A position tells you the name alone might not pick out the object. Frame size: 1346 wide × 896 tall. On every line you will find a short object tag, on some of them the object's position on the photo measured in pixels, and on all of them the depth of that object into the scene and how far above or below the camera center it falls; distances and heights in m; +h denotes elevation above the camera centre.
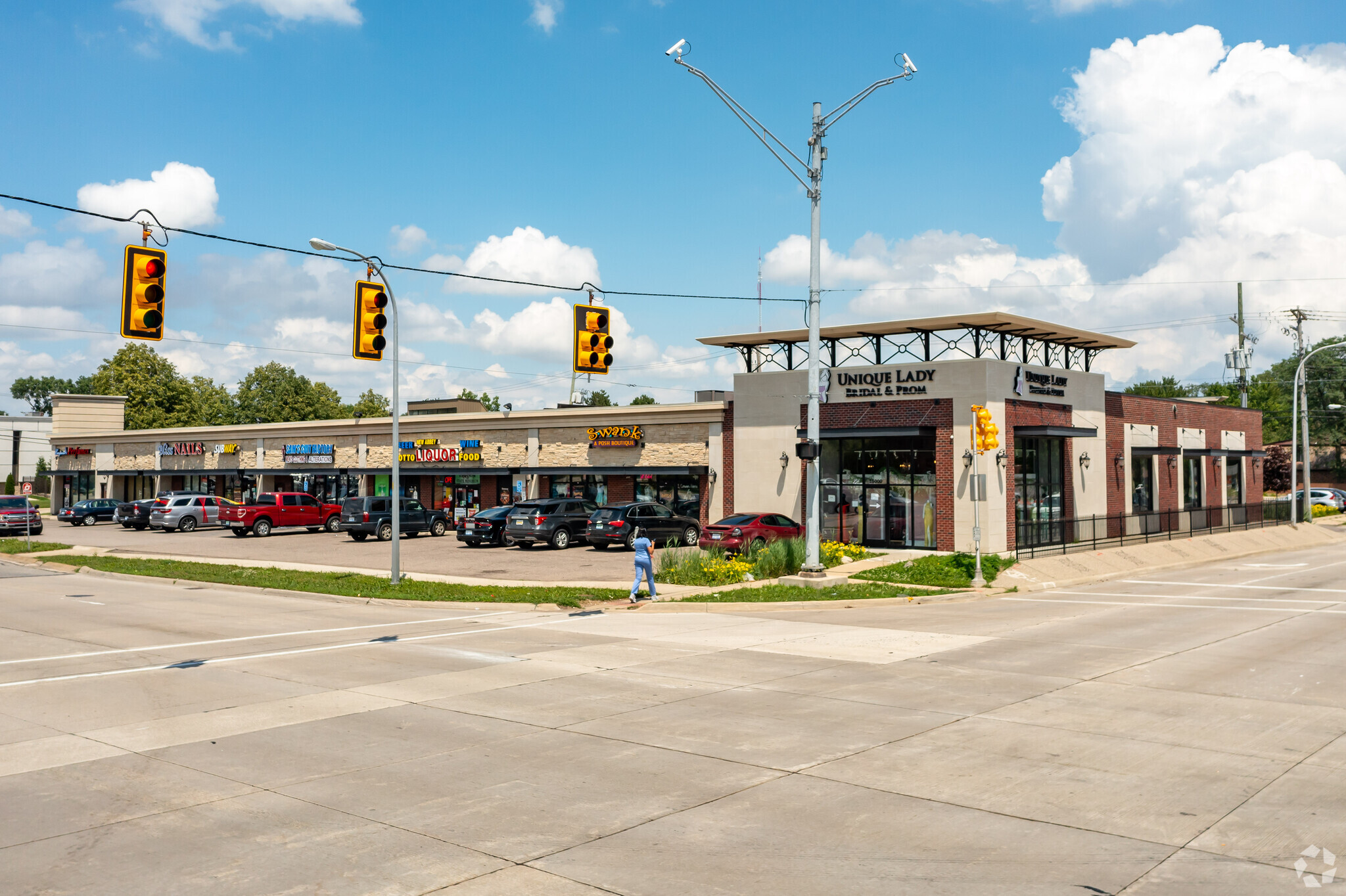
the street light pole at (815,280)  24.09 +5.32
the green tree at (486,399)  113.86 +11.55
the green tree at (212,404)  104.50 +10.31
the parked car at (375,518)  40.91 -0.82
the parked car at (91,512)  57.06 -0.87
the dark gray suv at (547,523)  35.94 -0.86
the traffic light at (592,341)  18.73 +2.96
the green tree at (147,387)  97.00 +10.74
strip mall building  31.48 +2.03
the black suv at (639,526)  34.59 -0.91
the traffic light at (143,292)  14.20 +2.91
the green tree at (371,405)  124.38 +11.58
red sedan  29.70 -0.97
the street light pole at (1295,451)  46.25 +2.36
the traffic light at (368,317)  18.44 +3.34
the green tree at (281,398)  116.50 +11.70
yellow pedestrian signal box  25.41 +1.75
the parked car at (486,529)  37.22 -1.12
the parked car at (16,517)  46.44 -0.97
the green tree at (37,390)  188.00 +20.08
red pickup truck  44.41 -0.76
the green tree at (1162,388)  118.60 +13.76
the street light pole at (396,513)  24.39 -0.37
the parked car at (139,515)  50.75 -0.92
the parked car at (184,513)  48.44 -0.79
